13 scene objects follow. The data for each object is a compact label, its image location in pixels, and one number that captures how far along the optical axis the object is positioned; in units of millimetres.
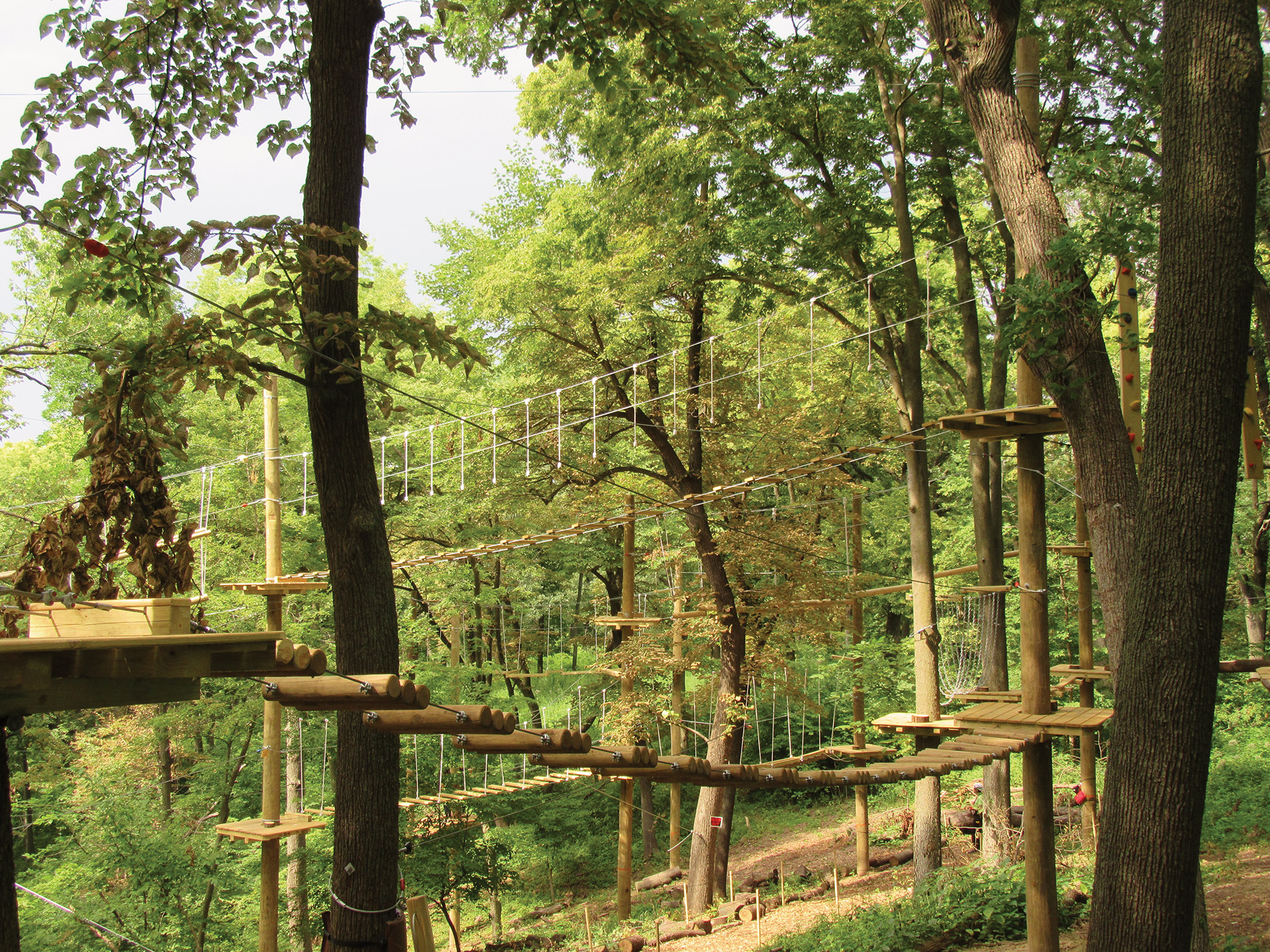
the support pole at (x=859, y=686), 11172
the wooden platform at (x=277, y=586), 6949
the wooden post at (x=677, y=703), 11195
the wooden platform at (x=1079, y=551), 7816
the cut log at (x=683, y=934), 9391
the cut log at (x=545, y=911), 13039
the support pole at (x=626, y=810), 10336
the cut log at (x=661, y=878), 12680
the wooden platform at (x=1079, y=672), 7973
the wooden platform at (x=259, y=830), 6930
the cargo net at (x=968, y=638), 9172
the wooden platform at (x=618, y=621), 10500
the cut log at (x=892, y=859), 12055
